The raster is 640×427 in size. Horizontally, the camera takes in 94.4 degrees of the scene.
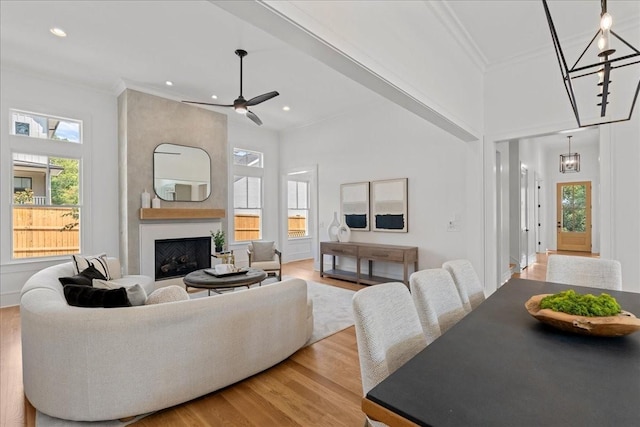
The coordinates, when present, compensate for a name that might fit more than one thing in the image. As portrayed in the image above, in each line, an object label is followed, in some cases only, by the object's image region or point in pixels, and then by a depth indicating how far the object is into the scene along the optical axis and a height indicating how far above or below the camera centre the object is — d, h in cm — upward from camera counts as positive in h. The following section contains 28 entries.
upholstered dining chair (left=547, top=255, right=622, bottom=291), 227 -49
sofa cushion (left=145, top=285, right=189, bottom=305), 221 -63
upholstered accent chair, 524 -82
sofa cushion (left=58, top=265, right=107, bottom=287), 251 -59
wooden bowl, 118 -47
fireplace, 537 -81
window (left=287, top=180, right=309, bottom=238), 826 +13
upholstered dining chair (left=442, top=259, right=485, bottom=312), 202 -51
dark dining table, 76 -53
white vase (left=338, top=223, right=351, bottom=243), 601 -42
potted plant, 477 -46
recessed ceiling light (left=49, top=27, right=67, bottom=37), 353 +221
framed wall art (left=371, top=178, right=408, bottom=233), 541 +13
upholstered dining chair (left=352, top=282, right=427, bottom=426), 115 -50
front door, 894 -17
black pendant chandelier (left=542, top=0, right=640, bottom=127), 328 +140
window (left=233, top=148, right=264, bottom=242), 704 +47
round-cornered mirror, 536 +77
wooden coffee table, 364 -85
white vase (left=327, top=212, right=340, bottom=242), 616 -37
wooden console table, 497 -78
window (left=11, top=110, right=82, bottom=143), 453 +141
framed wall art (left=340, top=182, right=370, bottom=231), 597 +15
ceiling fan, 391 +155
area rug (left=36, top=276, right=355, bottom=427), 189 -133
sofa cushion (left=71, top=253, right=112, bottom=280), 341 -60
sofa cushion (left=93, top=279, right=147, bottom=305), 217 -60
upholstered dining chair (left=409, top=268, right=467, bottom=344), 159 -51
